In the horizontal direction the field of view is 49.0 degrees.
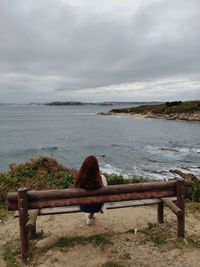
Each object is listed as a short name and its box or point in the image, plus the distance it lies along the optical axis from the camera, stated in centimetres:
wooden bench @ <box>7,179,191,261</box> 383
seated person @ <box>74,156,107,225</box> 392
